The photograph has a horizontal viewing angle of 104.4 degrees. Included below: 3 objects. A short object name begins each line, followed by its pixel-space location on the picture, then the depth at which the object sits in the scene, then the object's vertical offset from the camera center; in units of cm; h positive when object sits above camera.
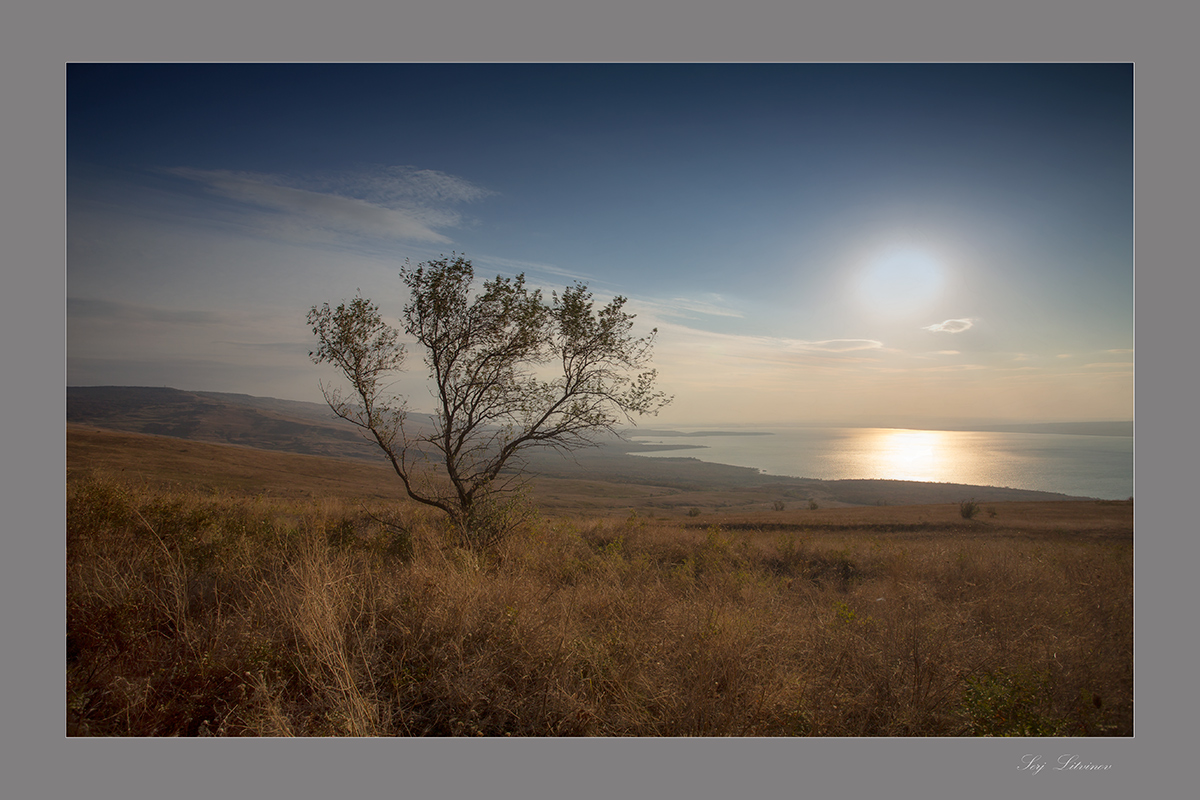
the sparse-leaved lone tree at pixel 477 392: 852 +12
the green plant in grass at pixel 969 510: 2222 -532
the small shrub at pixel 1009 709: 418 -284
